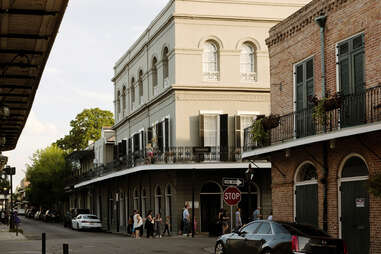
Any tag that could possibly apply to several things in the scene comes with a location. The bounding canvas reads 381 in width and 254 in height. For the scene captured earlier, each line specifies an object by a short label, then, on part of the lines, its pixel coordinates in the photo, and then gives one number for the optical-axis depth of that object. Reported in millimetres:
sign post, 22844
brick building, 17828
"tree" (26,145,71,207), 75125
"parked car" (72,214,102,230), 46938
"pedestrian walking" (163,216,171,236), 36188
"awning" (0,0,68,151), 9766
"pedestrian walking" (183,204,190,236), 35062
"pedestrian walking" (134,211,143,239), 34925
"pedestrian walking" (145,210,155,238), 35081
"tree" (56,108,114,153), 84438
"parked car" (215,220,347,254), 15148
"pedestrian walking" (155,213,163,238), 36312
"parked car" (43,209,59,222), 72438
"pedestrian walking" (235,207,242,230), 33125
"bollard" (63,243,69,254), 12609
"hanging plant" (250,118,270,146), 23125
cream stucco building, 37188
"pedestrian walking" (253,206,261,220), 33094
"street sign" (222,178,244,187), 22656
